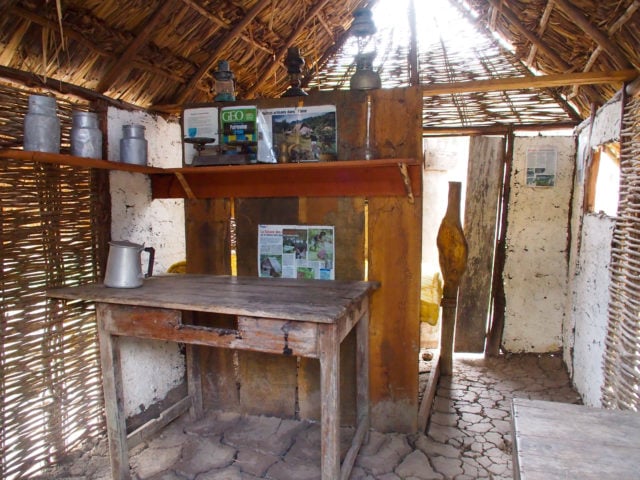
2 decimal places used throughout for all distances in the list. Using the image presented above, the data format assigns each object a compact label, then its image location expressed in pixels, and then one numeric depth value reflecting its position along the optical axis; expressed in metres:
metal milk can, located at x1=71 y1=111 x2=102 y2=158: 2.25
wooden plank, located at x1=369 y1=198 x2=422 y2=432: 2.66
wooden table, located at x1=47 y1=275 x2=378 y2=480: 1.89
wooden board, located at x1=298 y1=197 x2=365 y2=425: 2.72
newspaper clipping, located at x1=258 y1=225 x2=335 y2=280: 2.78
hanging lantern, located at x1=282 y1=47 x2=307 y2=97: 2.86
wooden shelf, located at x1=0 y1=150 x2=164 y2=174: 1.95
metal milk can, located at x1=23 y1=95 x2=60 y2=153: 2.03
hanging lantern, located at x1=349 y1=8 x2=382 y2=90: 2.57
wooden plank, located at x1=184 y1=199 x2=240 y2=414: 3.00
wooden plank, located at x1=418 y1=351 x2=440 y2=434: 2.79
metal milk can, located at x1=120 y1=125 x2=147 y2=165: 2.58
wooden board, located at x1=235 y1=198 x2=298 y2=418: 2.86
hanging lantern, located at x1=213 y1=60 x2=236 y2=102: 2.82
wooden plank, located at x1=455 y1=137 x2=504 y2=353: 4.15
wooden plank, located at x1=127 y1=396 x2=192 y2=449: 2.49
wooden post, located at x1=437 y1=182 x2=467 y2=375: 3.43
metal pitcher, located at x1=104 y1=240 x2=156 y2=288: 2.27
